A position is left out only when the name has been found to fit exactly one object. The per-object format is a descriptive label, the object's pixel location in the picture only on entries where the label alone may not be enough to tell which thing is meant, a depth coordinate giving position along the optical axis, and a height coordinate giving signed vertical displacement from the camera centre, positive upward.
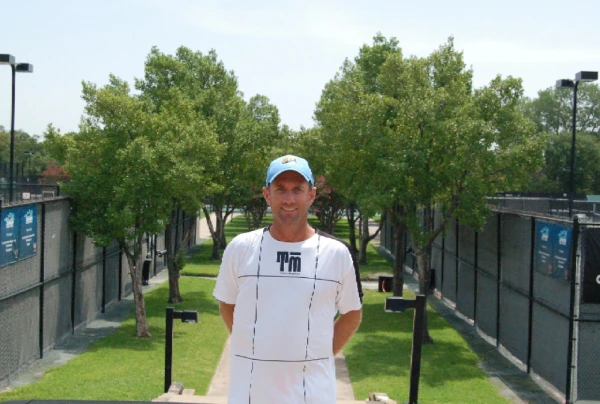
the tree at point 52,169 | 54.91 +1.31
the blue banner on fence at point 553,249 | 12.59 -0.86
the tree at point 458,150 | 16.59 +1.11
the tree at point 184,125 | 17.91 +1.76
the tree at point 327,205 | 39.69 -0.59
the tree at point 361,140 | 18.36 +1.51
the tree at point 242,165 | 26.84 +1.04
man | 3.54 -0.51
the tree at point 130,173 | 17.11 +0.36
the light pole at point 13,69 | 16.47 +2.71
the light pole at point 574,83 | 15.57 +2.63
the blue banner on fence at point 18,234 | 12.69 -0.88
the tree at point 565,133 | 63.09 +7.35
